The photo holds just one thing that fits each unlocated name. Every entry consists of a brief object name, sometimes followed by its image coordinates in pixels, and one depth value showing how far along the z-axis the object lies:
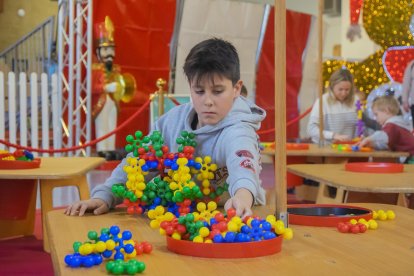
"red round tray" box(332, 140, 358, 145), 4.93
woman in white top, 5.36
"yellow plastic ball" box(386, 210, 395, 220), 1.53
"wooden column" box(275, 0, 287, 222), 1.21
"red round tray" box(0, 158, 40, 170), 3.12
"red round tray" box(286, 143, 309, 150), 4.48
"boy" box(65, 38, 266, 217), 1.66
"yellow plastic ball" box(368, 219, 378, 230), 1.41
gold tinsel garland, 7.48
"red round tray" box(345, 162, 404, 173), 2.63
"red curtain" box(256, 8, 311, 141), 8.96
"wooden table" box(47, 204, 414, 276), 1.05
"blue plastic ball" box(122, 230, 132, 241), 1.17
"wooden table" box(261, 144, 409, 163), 4.11
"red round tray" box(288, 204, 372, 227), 1.44
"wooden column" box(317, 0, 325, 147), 3.77
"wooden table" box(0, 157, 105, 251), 2.92
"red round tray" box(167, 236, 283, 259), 1.12
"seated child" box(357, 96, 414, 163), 4.34
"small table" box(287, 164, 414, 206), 2.13
